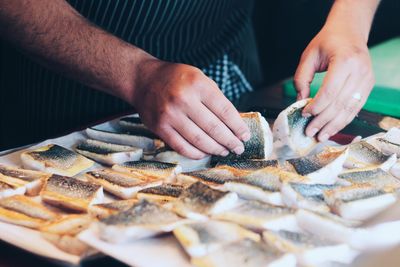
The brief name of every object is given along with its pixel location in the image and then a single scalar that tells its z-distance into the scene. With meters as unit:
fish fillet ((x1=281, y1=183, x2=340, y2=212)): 1.38
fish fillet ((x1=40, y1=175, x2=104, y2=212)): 1.42
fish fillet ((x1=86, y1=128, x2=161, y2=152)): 1.87
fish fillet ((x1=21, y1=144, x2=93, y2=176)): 1.66
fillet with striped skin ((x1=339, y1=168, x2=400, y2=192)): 1.52
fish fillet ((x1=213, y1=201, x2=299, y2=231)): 1.26
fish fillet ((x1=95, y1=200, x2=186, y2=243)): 1.23
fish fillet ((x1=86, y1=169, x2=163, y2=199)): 1.52
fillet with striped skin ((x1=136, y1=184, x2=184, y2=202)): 1.44
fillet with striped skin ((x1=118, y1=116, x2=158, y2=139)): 1.92
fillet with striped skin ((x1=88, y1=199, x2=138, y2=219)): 1.36
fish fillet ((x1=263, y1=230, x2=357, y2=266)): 1.18
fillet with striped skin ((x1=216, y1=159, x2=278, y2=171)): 1.62
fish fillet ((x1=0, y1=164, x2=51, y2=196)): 1.53
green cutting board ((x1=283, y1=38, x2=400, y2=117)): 2.26
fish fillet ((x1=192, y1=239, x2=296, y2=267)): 1.15
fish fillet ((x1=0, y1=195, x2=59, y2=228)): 1.37
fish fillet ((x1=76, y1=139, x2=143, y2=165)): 1.74
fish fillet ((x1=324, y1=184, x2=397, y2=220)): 1.36
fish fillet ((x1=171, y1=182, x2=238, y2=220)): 1.31
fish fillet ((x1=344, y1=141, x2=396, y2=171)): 1.66
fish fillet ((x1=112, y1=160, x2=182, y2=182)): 1.62
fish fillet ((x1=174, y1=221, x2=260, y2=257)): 1.19
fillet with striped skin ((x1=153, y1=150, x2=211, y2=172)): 1.76
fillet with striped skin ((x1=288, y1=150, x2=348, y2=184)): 1.55
